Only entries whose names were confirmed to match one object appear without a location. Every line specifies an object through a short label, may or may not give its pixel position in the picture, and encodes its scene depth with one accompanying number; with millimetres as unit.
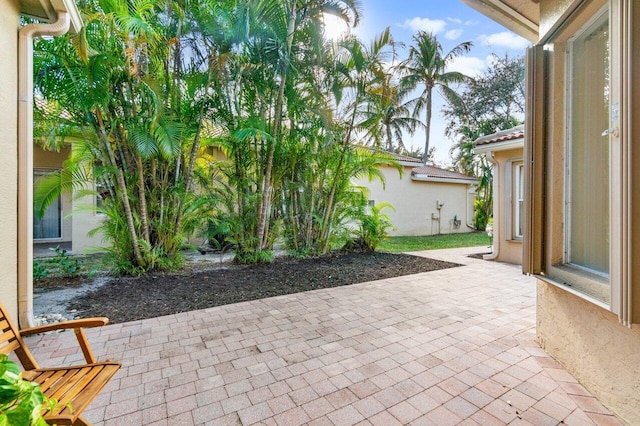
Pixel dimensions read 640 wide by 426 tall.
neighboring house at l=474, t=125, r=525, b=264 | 7449
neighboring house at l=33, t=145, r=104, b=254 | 8211
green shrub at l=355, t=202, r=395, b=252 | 8648
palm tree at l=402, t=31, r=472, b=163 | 17859
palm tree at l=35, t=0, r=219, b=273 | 4418
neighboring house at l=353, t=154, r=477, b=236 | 13672
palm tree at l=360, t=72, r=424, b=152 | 7242
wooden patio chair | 1490
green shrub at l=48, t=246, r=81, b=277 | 5785
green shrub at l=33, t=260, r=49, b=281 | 5402
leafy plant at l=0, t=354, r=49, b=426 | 1052
